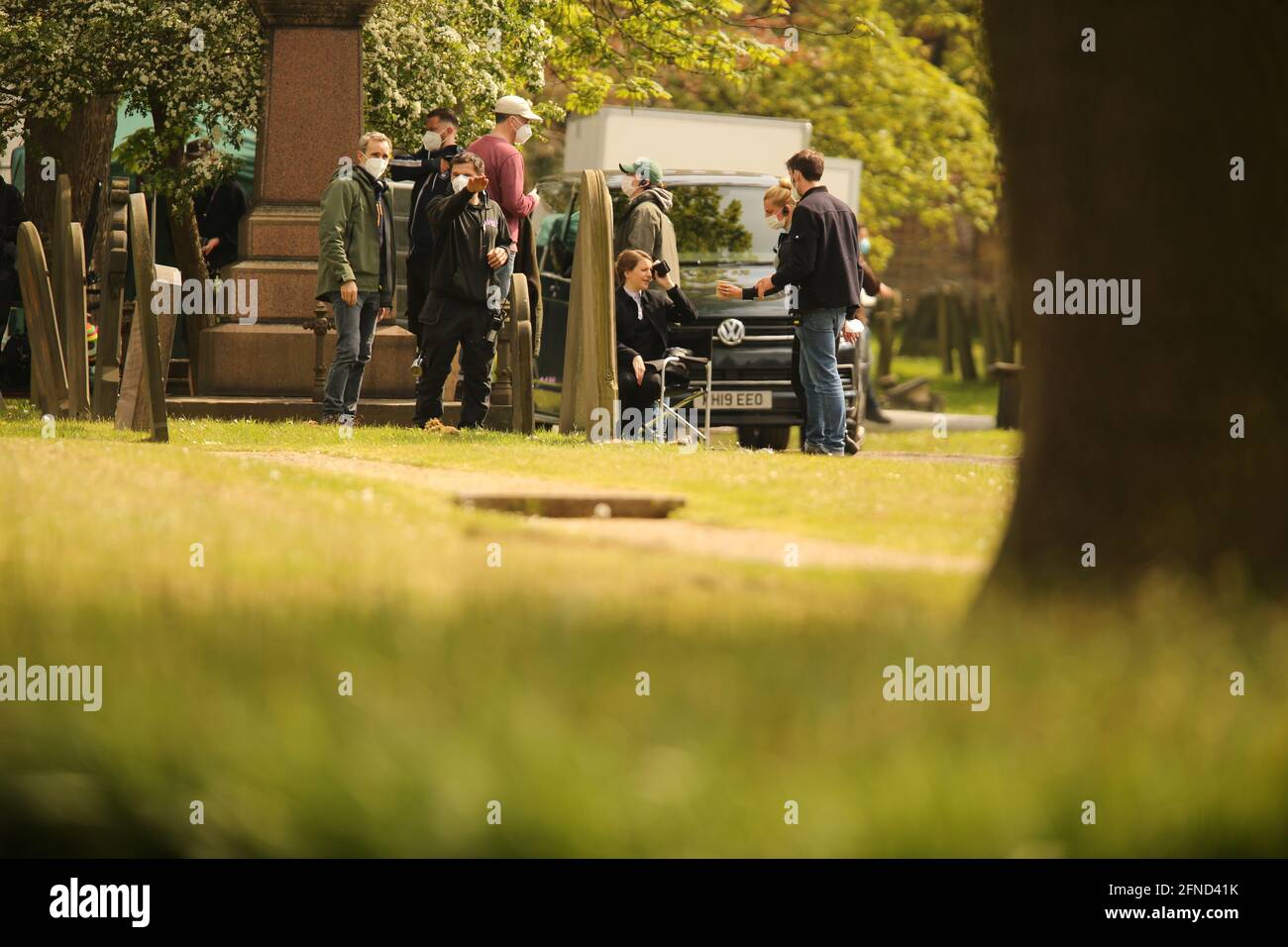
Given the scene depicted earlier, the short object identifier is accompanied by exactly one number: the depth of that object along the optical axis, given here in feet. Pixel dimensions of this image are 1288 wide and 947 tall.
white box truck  73.87
